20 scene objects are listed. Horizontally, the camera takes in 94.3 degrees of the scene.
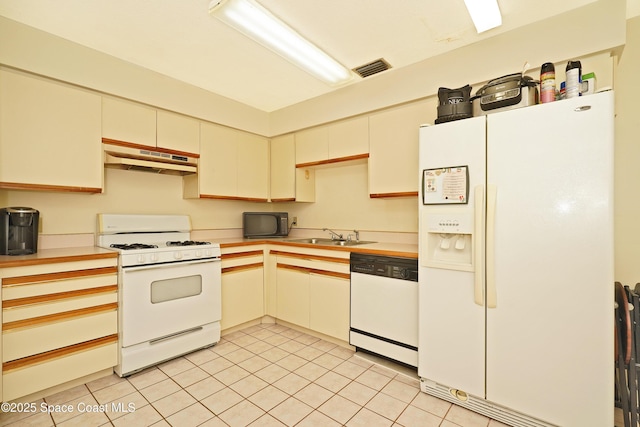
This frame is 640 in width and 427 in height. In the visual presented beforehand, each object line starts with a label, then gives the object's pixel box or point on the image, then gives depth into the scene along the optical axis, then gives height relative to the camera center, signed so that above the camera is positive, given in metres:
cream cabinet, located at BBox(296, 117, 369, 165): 3.04 +0.80
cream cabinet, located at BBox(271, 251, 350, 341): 2.72 -0.77
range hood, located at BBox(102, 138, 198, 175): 2.56 +0.51
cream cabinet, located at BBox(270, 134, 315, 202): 3.67 +0.48
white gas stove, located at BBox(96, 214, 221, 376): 2.25 -0.65
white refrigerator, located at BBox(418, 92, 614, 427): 1.50 -0.28
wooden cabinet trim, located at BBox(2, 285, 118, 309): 1.83 -0.56
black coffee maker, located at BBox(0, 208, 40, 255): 2.06 -0.12
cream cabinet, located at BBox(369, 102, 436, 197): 2.64 +0.60
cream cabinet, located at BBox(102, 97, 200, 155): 2.54 +0.81
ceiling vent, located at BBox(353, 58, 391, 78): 2.65 +1.35
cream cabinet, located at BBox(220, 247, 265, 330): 2.98 -0.77
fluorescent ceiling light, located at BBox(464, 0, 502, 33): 1.83 +1.31
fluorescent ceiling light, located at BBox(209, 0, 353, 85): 1.80 +1.25
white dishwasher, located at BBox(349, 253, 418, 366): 2.26 -0.75
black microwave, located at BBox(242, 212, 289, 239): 3.62 -0.14
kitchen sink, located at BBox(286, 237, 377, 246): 3.12 -0.32
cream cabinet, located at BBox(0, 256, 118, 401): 1.83 -0.74
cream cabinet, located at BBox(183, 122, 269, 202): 3.21 +0.55
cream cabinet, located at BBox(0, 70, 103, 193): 2.07 +0.58
